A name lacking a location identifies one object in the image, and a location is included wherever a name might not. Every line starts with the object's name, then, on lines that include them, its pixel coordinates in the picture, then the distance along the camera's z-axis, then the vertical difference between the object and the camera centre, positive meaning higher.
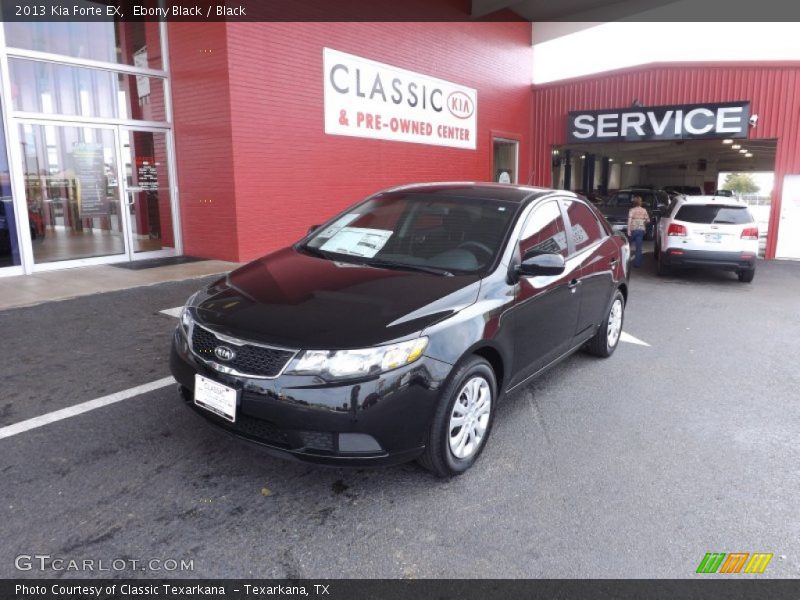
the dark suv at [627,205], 15.62 -0.41
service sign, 14.66 +1.79
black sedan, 2.75 -0.68
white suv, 10.36 -0.81
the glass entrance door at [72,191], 8.92 +0.11
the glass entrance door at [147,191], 10.05 +0.11
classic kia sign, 11.52 +1.99
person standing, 12.59 -0.74
